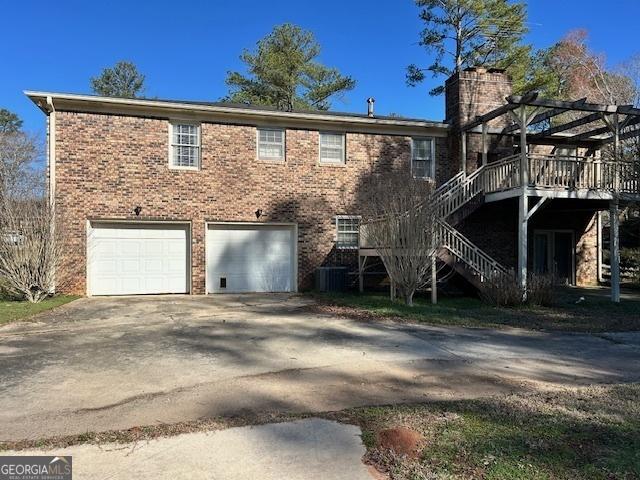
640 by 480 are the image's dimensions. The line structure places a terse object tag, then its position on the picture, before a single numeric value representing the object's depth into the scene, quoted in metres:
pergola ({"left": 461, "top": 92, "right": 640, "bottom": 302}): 13.31
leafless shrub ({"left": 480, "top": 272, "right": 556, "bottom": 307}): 12.12
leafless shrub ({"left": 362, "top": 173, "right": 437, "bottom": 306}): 11.41
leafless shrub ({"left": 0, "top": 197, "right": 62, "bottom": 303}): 12.30
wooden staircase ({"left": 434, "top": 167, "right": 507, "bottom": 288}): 12.98
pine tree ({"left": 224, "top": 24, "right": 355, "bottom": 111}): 33.22
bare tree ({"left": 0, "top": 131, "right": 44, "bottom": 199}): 31.11
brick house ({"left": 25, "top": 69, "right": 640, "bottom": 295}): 14.31
